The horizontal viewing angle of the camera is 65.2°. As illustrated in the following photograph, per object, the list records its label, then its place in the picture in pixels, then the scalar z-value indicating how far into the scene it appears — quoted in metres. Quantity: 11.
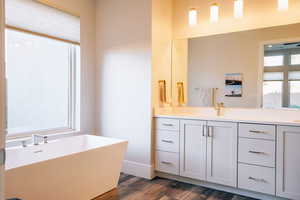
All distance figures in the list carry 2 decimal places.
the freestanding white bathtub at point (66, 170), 1.94
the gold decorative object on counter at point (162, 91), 3.50
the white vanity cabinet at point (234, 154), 2.49
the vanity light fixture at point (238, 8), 3.10
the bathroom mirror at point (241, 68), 2.93
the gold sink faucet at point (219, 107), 3.35
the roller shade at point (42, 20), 2.74
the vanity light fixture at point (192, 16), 3.43
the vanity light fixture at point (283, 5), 2.81
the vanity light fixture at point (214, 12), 3.27
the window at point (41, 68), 2.85
